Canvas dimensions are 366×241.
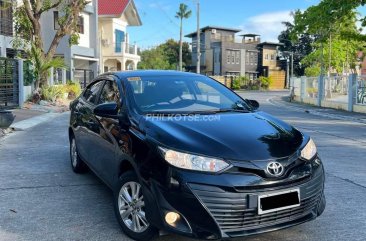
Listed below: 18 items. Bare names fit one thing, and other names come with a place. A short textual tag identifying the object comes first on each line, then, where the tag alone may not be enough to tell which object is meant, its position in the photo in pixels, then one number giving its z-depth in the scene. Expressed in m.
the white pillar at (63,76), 25.99
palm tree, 60.94
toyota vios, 3.31
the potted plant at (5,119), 10.47
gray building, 62.72
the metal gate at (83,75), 31.20
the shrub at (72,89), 23.42
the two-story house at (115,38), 38.03
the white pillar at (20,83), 17.53
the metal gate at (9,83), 16.41
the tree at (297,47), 74.06
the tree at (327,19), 17.70
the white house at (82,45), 30.62
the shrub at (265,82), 60.59
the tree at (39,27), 19.73
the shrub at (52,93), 19.89
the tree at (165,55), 61.28
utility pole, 42.97
